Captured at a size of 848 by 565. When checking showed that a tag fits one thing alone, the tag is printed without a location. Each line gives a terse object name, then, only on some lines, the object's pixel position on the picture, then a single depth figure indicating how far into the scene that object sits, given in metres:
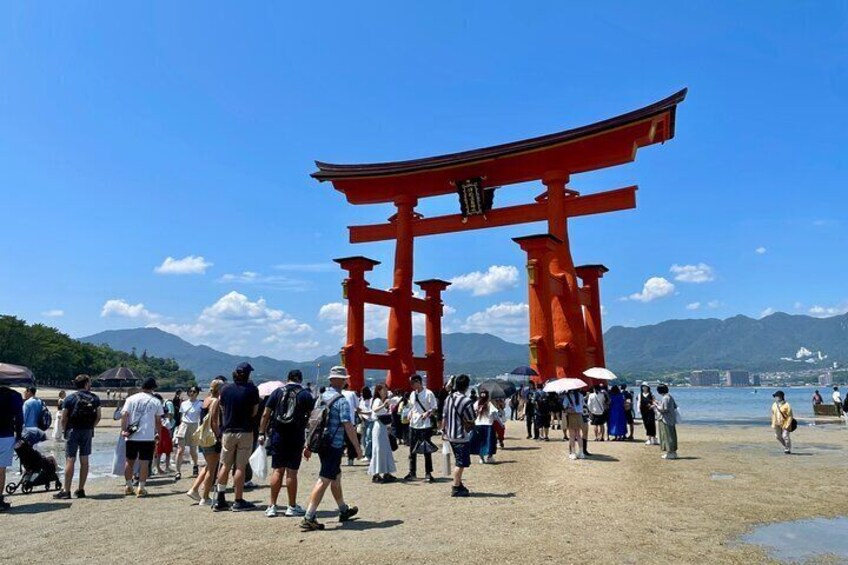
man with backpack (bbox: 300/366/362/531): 6.34
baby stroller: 9.23
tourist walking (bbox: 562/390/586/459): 12.25
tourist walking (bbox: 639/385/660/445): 15.70
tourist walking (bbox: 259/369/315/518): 6.61
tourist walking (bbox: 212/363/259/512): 7.25
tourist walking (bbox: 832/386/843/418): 23.12
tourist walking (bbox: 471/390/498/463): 11.79
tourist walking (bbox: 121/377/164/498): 8.43
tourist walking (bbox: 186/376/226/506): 7.78
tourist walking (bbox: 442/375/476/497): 8.16
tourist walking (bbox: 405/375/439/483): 9.65
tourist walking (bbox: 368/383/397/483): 9.75
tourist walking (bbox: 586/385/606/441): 16.00
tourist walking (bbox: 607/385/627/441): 16.33
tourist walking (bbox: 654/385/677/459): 12.31
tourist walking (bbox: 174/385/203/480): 10.58
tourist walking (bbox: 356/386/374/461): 10.67
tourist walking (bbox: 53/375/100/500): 8.41
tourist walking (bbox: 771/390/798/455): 12.97
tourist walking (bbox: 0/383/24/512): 7.80
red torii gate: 20.97
